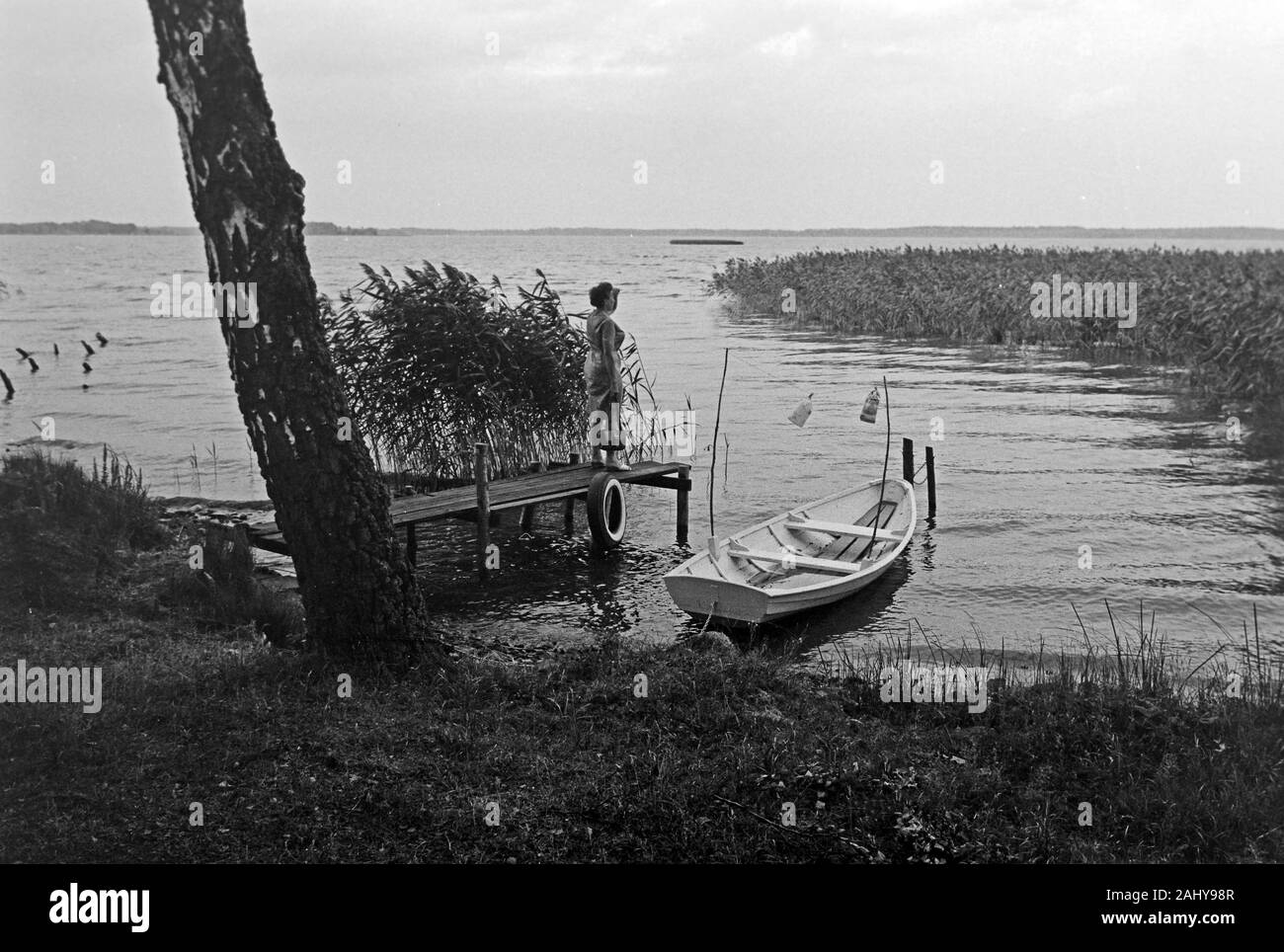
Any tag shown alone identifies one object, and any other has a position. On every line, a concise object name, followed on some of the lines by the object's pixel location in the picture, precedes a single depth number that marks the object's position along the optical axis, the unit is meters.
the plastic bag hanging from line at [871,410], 14.00
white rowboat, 11.89
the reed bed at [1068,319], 27.86
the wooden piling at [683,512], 16.92
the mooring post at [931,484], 18.42
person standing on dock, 14.80
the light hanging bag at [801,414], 13.27
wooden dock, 13.05
